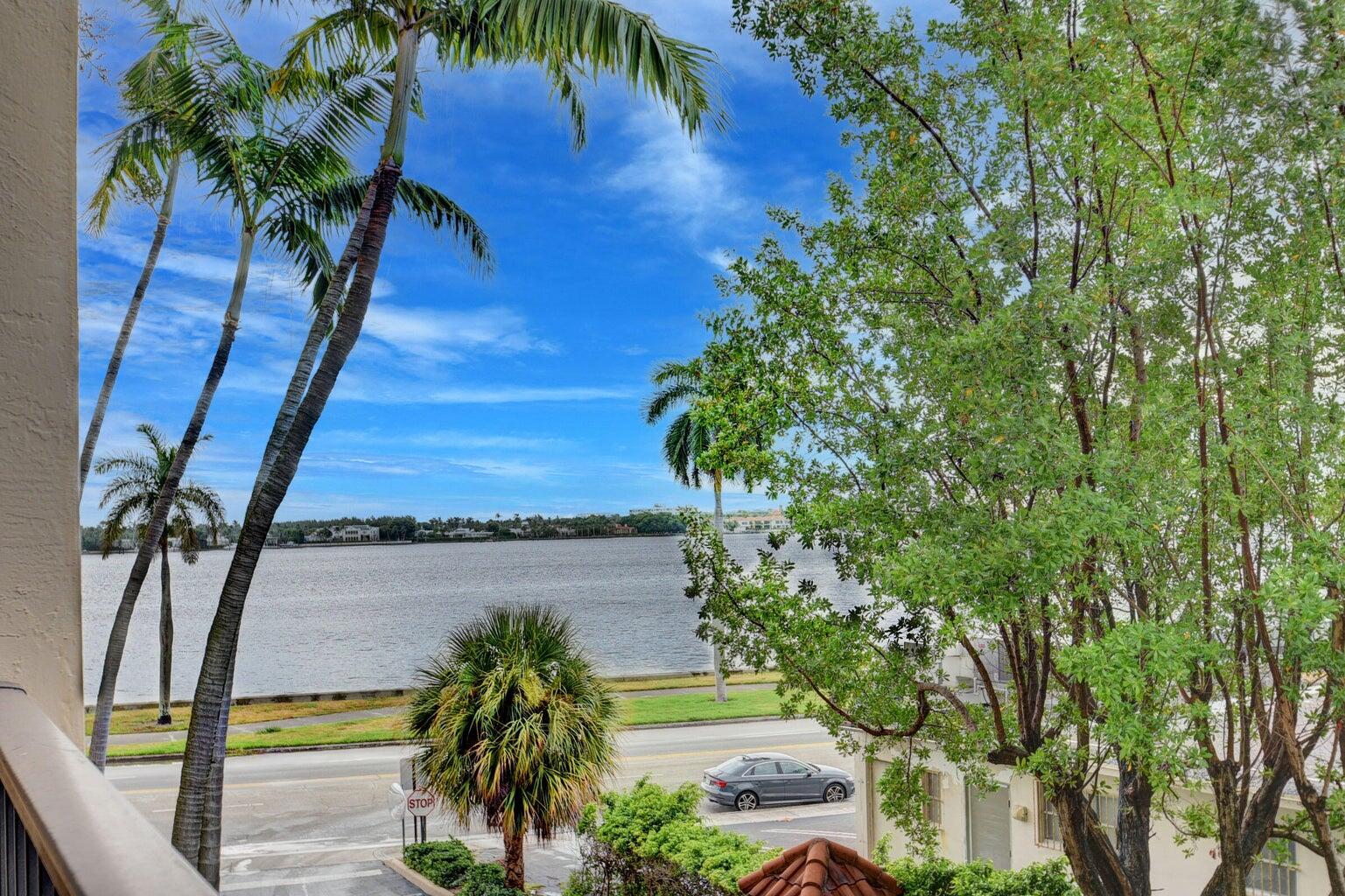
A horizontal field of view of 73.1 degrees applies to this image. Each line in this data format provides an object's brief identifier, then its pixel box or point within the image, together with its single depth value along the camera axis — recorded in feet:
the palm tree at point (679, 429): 75.97
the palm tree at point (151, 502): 73.56
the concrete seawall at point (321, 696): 100.32
